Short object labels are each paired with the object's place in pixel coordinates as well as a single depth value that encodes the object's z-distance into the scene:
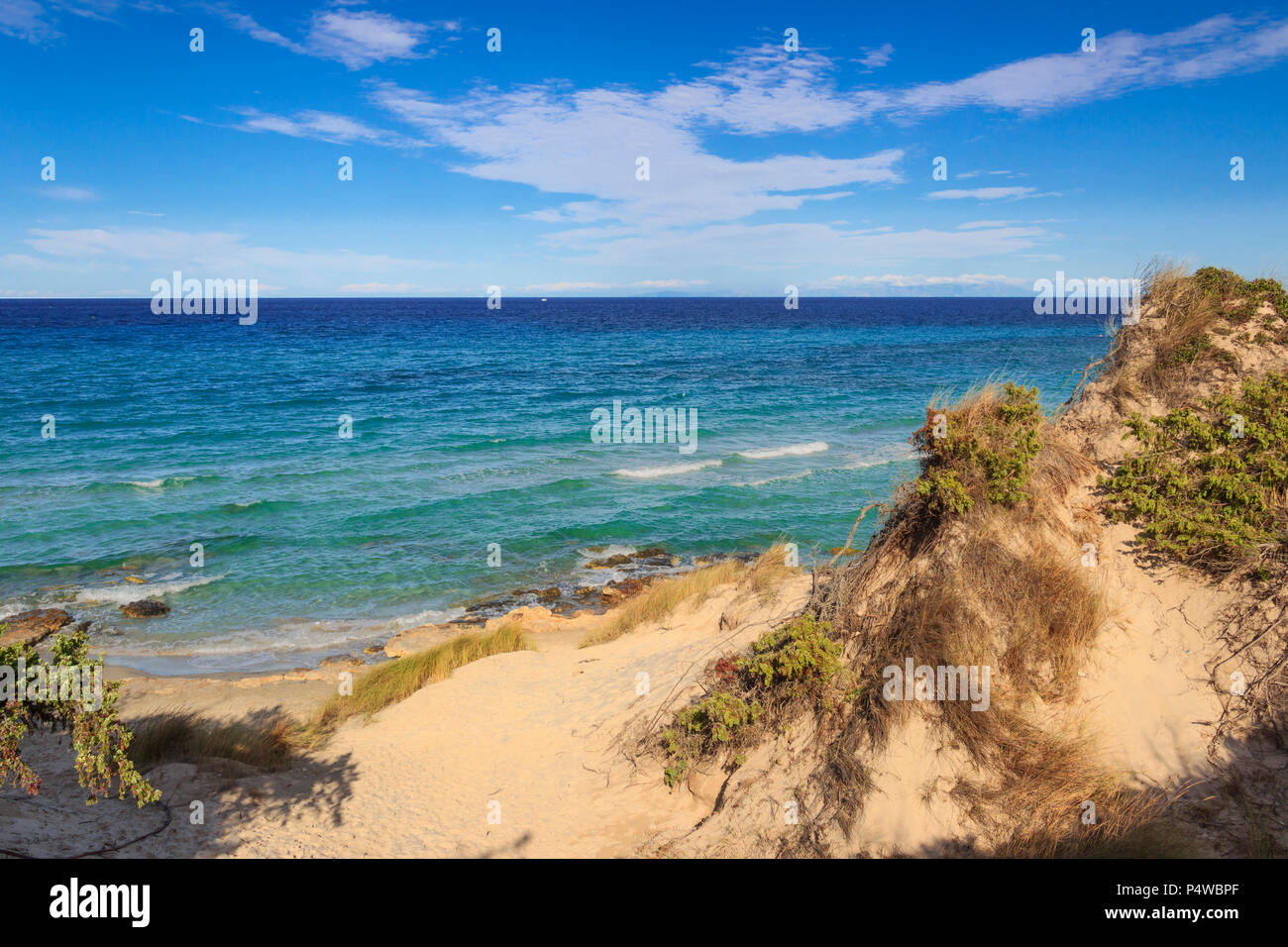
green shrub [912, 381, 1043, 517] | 7.74
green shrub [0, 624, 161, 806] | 5.41
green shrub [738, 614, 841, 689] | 7.51
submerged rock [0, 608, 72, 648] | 14.80
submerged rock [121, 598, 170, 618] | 16.25
